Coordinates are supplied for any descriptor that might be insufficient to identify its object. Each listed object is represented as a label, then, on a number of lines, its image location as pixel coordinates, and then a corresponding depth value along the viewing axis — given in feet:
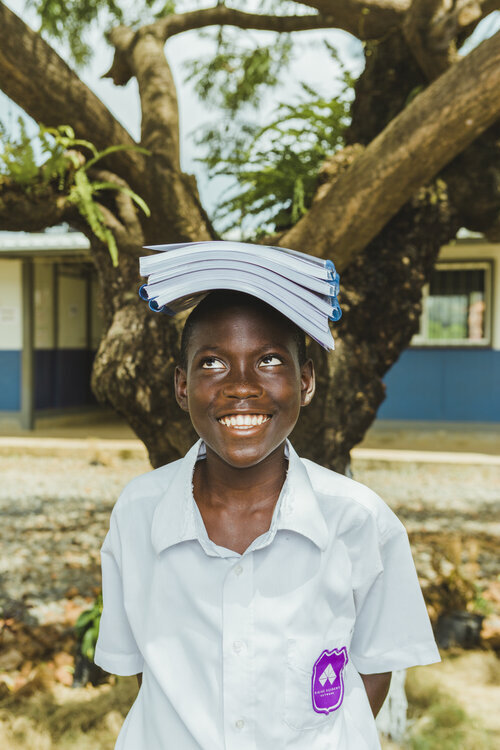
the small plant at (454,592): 14.43
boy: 4.38
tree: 9.29
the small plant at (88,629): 12.07
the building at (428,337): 39.24
